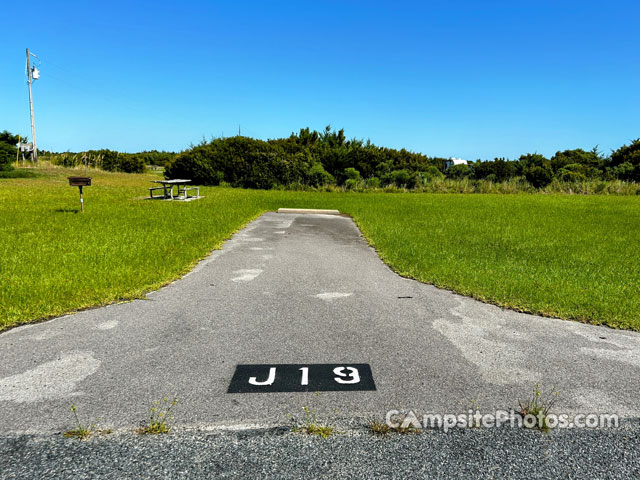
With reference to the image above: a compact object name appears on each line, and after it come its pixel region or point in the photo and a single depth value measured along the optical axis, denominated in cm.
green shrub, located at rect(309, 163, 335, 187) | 2491
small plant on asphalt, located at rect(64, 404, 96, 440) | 253
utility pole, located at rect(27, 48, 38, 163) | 3166
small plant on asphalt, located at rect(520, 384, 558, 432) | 271
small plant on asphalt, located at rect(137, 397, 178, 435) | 257
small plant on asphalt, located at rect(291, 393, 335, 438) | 258
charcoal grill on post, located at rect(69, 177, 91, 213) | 1107
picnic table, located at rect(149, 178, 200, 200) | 1625
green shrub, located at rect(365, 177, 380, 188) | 2598
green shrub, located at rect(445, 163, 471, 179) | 3168
